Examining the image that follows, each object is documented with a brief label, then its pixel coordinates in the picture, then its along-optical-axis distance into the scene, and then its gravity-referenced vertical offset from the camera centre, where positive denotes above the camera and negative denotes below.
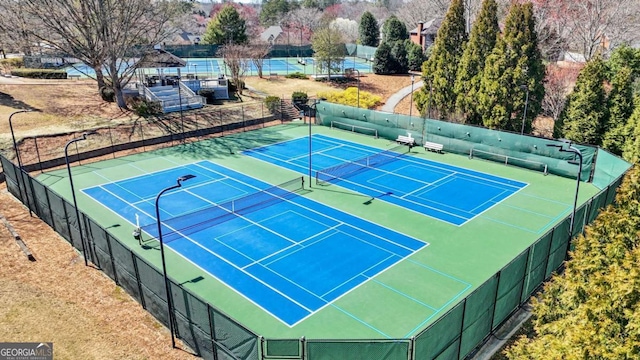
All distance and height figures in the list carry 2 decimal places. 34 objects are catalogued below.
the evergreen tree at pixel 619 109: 27.56 -4.07
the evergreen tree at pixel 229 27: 68.62 +2.21
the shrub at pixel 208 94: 43.06 -4.46
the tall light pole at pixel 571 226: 16.09 -6.39
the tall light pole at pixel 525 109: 29.18 -4.20
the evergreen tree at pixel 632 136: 24.64 -5.26
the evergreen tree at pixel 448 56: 35.06 -1.18
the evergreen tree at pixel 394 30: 59.78 +1.26
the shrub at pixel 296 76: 54.72 -3.81
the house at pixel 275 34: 93.12 +1.54
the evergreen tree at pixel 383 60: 55.81 -2.21
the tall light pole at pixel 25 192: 21.96 -6.63
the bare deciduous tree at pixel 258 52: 50.37 -0.98
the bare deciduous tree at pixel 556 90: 35.22 -3.84
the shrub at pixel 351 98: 44.41 -5.21
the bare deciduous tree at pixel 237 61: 46.62 -1.73
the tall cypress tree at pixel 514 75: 30.89 -2.33
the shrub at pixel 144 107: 37.62 -4.91
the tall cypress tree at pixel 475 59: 32.78 -1.35
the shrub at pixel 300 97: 42.81 -4.83
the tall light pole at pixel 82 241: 17.47 -7.05
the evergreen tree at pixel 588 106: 28.03 -3.93
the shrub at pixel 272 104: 41.12 -5.16
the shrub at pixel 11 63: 47.94 -1.71
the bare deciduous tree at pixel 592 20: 40.56 +1.51
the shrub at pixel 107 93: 40.03 -3.95
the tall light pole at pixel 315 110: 39.69 -5.56
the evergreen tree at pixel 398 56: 56.34 -1.81
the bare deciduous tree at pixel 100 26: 33.41 +1.33
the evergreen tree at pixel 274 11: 109.38 +6.92
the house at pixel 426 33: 65.75 +0.99
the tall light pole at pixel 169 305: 13.01 -7.10
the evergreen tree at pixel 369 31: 71.94 +1.44
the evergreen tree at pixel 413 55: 57.47 -1.75
